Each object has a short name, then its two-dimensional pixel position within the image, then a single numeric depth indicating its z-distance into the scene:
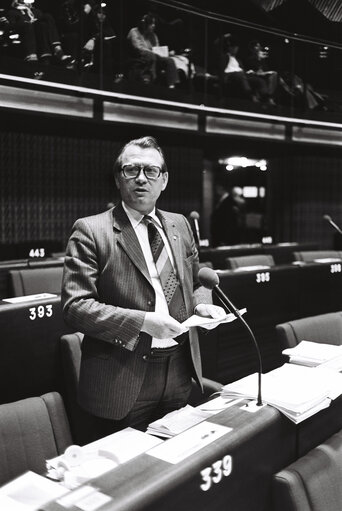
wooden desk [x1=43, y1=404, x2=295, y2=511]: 0.96
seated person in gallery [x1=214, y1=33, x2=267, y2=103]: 7.96
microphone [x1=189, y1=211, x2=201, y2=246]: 5.53
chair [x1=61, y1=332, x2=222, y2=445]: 2.36
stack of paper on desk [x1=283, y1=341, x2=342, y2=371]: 1.98
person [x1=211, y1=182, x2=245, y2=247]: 8.62
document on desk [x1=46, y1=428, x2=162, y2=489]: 1.15
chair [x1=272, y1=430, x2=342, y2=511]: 1.28
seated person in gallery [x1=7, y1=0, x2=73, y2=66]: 5.95
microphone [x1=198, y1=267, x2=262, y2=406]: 1.51
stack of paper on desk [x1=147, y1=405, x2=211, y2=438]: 1.42
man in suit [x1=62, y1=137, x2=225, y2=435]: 1.63
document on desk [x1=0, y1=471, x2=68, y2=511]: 0.99
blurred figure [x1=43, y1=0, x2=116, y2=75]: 6.45
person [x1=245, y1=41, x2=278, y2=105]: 8.36
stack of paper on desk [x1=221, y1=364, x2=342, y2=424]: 1.43
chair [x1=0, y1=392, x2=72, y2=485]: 1.70
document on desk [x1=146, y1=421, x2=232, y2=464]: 1.10
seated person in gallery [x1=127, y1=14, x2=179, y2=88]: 6.94
